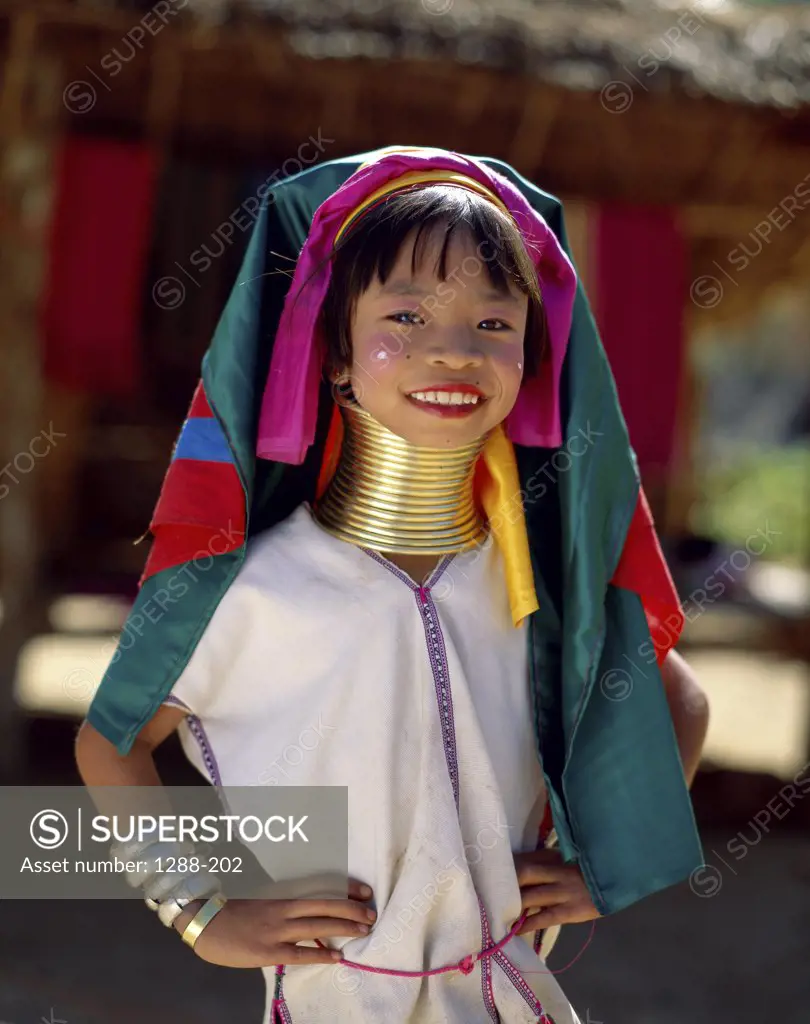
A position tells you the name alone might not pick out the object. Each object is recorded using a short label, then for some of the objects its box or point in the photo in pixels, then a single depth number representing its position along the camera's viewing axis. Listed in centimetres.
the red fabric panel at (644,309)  521
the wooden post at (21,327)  470
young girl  156
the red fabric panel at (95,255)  485
